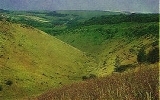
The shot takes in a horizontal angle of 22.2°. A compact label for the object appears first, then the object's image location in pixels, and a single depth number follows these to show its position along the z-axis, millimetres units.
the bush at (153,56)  50275
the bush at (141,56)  60481
